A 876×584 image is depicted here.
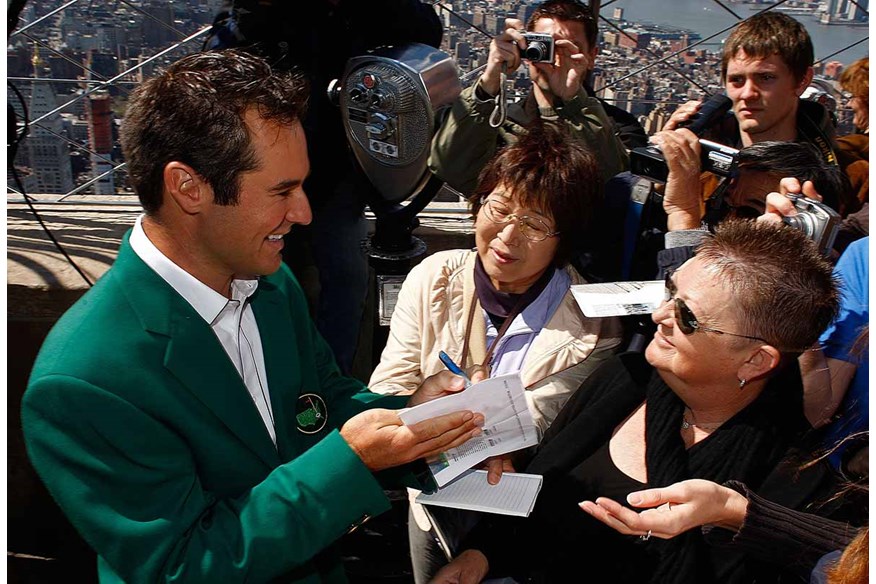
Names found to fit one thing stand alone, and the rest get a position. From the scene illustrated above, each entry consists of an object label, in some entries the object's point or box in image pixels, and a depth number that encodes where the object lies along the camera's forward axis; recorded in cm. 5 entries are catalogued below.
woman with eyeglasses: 193
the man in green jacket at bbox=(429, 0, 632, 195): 232
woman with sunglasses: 147
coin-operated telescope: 217
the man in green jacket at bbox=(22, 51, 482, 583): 110
